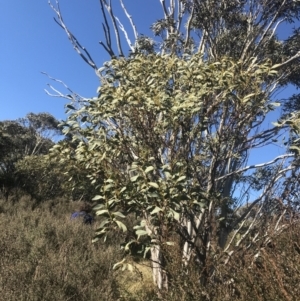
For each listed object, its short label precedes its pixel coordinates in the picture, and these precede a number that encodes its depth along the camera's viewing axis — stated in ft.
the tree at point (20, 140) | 50.50
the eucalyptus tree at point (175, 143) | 9.96
